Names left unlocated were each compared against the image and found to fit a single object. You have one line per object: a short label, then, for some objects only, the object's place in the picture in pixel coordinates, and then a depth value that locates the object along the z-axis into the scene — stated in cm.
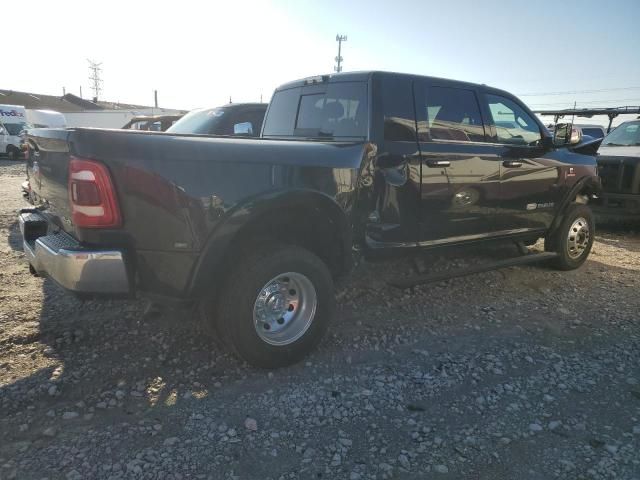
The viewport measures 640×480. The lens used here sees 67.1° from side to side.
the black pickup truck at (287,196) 266
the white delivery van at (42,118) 2383
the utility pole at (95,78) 8844
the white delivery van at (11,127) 2203
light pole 4231
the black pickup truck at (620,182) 758
